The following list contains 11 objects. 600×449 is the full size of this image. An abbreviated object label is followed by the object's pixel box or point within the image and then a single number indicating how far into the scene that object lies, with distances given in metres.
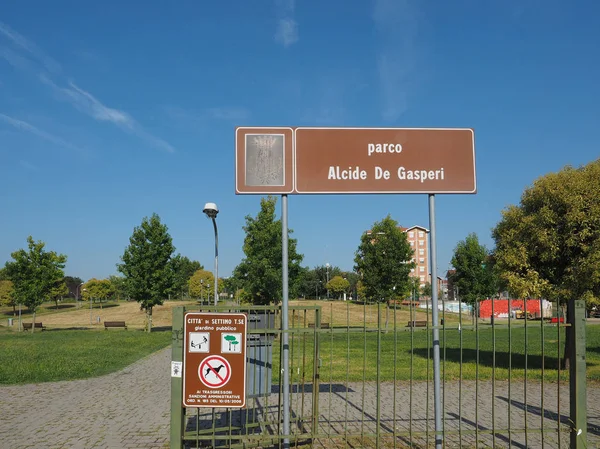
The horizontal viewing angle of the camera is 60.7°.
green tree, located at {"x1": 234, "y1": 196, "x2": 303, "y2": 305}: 30.34
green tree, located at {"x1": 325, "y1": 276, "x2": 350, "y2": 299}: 94.00
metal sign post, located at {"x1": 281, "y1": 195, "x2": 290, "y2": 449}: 5.49
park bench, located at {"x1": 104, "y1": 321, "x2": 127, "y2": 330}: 42.06
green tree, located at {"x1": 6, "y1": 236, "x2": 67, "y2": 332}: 37.84
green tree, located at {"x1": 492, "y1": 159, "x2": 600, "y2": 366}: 12.23
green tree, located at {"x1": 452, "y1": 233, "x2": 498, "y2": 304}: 37.09
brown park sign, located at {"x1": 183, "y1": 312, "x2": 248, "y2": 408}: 5.40
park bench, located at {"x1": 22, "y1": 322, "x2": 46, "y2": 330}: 40.42
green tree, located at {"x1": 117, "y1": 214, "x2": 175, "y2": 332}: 37.50
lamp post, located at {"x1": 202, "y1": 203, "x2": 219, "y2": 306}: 16.58
